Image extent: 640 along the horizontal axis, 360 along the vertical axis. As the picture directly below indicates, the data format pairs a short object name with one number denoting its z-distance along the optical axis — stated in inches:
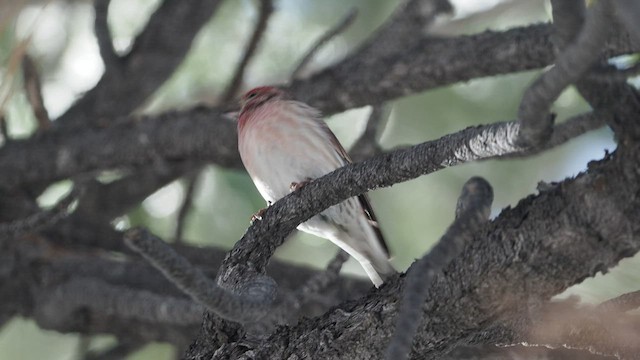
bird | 356.8
